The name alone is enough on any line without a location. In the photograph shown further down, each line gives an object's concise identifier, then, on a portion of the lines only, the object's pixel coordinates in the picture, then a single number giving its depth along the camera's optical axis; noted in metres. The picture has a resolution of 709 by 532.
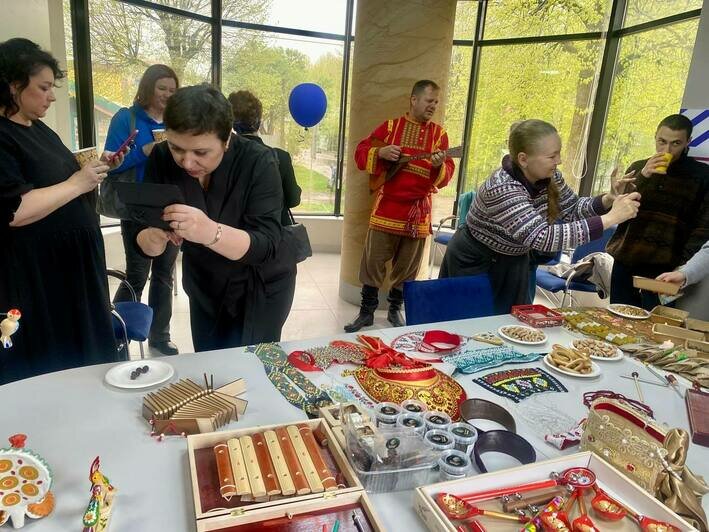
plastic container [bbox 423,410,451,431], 1.17
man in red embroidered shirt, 3.38
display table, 0.95
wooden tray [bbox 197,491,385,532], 0.88
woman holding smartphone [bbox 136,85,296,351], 1.42
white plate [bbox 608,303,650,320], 2.11
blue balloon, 4.58
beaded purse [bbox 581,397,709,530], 1.00
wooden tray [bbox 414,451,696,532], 0.93
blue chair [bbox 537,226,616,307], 3.59
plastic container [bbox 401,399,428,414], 1.27
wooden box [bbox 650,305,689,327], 2.03
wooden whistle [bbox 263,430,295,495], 0.96
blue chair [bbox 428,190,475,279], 4.34
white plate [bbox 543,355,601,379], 1.58
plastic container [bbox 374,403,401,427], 1.18
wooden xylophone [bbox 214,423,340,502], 0.95
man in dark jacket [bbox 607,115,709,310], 2.42
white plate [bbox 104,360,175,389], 1.33
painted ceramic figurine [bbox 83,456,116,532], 0.84
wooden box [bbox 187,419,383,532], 0.89
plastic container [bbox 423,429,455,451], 1.09
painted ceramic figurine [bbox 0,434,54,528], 0.87
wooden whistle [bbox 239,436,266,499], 0.94
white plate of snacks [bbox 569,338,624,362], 1.72
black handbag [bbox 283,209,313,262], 1.90
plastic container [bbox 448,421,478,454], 1.13
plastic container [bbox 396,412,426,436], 1.15
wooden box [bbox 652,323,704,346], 1.88
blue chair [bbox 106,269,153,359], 2.24
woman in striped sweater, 2.03
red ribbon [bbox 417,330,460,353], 1.71
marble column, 3.79
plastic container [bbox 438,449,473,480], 1.06
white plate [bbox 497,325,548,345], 1.80
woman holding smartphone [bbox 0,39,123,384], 1.64
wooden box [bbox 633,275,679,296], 1.99
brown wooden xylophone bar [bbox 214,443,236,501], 0.94
